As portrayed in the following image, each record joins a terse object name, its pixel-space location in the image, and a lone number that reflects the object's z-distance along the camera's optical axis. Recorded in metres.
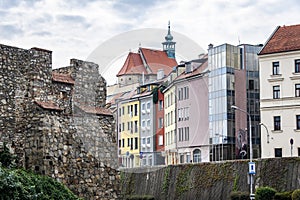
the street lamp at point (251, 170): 47.05
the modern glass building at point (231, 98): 75.19
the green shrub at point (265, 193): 45.44
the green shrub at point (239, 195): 48.00
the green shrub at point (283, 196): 44.84
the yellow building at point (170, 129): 77.14
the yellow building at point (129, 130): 88.19
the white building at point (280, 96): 70.00
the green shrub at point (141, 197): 55.93
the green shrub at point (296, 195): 42.91
